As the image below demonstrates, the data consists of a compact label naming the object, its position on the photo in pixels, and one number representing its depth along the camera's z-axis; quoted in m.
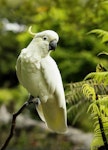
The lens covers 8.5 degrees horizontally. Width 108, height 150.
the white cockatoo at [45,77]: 5.51
